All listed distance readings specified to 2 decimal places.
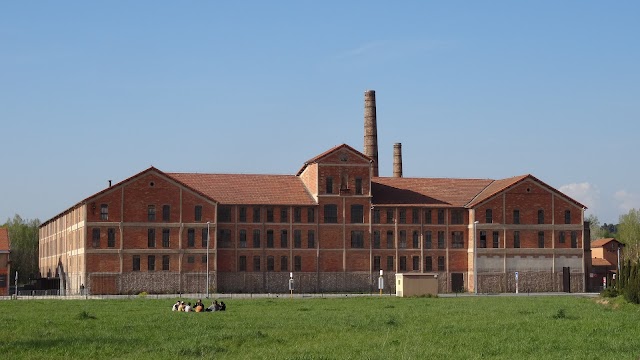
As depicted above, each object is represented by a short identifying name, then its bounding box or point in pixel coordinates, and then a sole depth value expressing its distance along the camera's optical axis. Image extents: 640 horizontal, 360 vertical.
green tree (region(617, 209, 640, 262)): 145.50
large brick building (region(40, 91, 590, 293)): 94.44
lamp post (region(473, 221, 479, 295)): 99.94
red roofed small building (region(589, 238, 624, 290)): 125.81
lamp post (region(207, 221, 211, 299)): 93.86
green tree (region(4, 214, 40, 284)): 136.88
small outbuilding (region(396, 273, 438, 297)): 85.38
